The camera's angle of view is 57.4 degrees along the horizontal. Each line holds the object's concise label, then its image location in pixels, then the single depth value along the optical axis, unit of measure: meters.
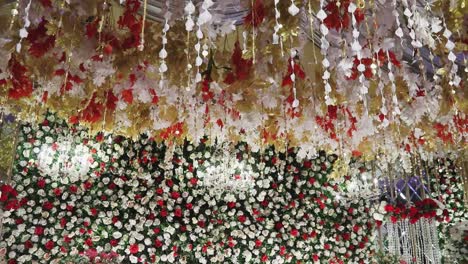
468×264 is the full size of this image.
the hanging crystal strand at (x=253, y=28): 3.05
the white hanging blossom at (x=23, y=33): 2.34
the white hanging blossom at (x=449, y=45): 2.65
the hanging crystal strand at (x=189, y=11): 2.04
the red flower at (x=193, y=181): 7.00
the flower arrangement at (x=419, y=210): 6.79
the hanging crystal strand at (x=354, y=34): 2.30
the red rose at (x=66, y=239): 5.90
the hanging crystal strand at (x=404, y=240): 8.39
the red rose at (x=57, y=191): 6.06
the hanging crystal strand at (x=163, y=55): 2.34
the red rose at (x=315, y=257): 7.48
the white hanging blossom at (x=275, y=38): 2.56
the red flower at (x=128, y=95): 4.27
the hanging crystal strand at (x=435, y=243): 8.07
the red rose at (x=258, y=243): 7.11
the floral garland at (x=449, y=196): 7.91
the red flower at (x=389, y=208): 7.17
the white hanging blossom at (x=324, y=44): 2.13
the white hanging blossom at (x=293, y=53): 3.19
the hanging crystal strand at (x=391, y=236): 8.60
